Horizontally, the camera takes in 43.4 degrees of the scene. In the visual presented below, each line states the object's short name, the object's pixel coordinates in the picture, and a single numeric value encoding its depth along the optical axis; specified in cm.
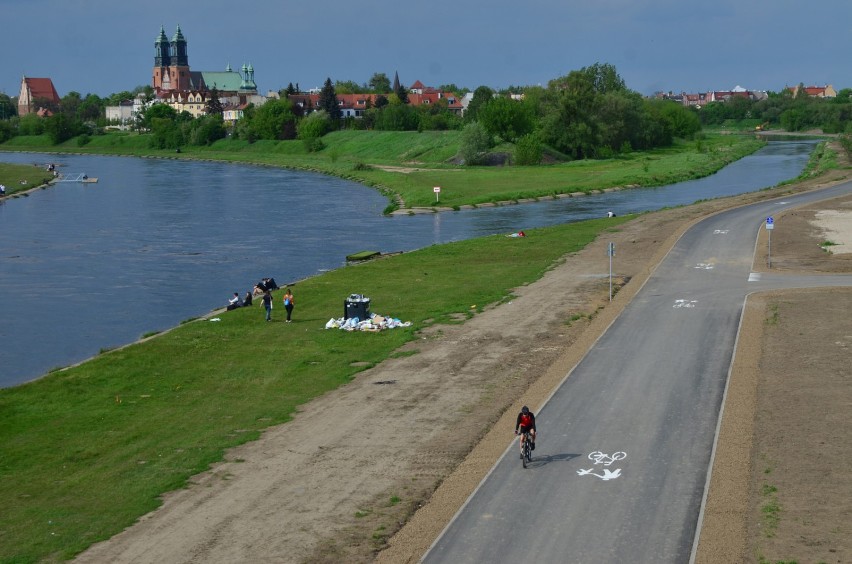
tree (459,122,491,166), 14350
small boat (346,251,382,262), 6300
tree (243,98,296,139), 19850
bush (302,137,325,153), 18300
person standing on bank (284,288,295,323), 4225
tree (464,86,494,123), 18562
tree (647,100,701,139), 19064
